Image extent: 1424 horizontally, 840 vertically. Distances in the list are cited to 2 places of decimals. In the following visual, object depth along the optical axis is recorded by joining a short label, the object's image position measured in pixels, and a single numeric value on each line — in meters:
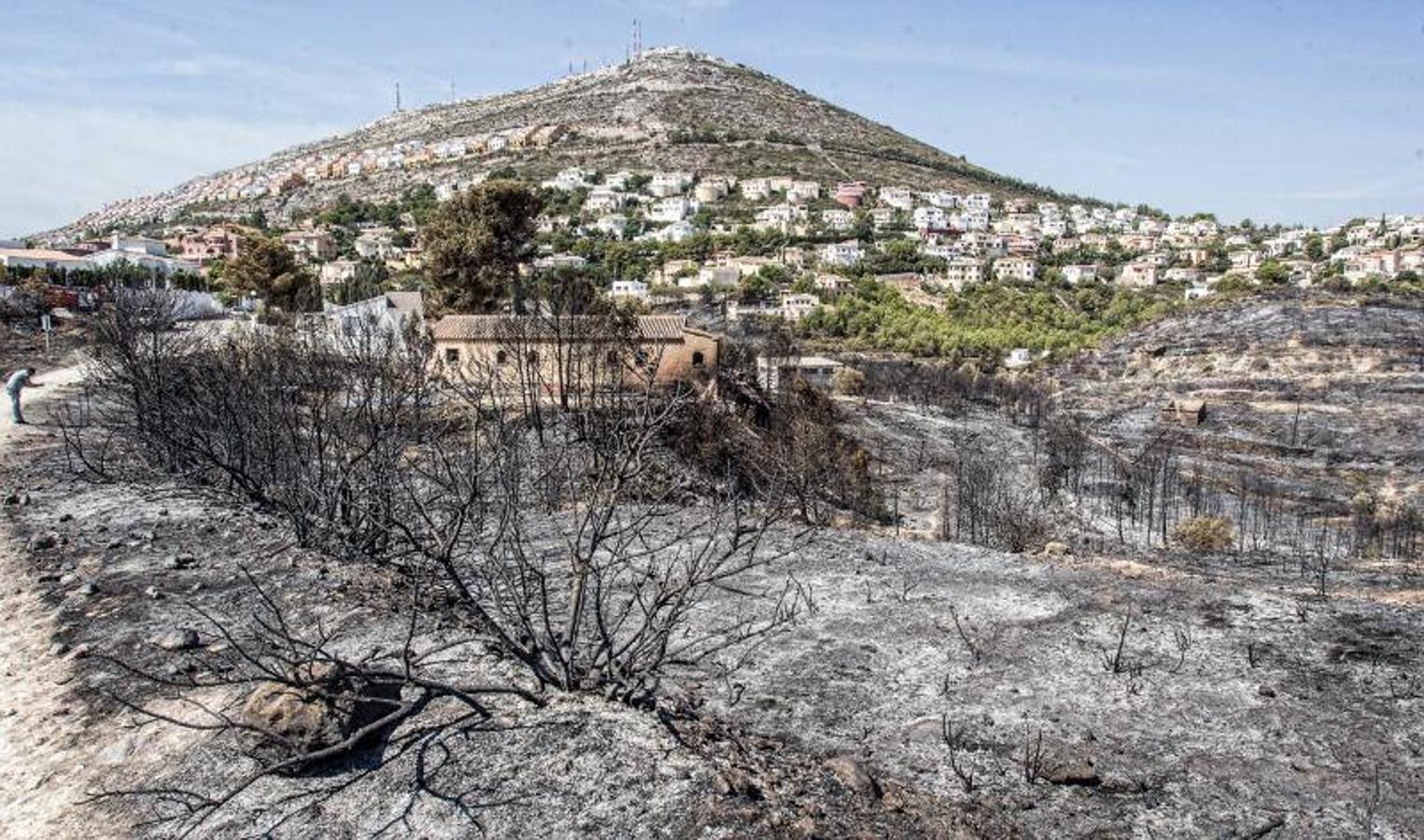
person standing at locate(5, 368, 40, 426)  17.23
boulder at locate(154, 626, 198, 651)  7.47
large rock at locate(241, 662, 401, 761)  5.60
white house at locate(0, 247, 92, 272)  51.44
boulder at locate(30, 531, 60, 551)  9.95
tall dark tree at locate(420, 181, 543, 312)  34.62
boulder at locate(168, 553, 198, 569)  9.61
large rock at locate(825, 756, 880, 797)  5.77
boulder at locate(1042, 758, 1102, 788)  6.05
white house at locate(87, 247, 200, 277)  53.78
